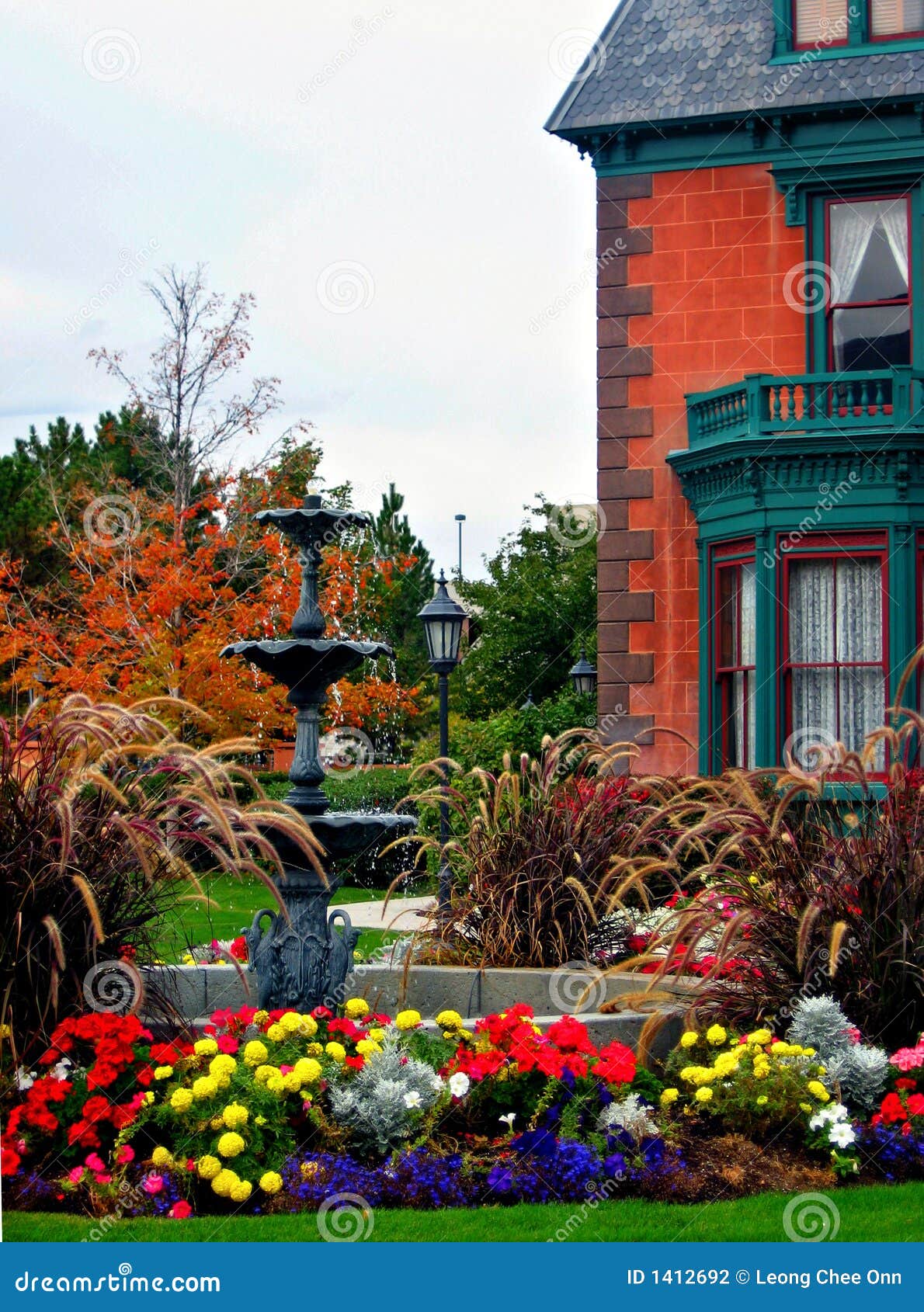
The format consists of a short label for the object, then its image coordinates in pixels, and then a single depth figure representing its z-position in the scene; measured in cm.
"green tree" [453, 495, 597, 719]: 3522
